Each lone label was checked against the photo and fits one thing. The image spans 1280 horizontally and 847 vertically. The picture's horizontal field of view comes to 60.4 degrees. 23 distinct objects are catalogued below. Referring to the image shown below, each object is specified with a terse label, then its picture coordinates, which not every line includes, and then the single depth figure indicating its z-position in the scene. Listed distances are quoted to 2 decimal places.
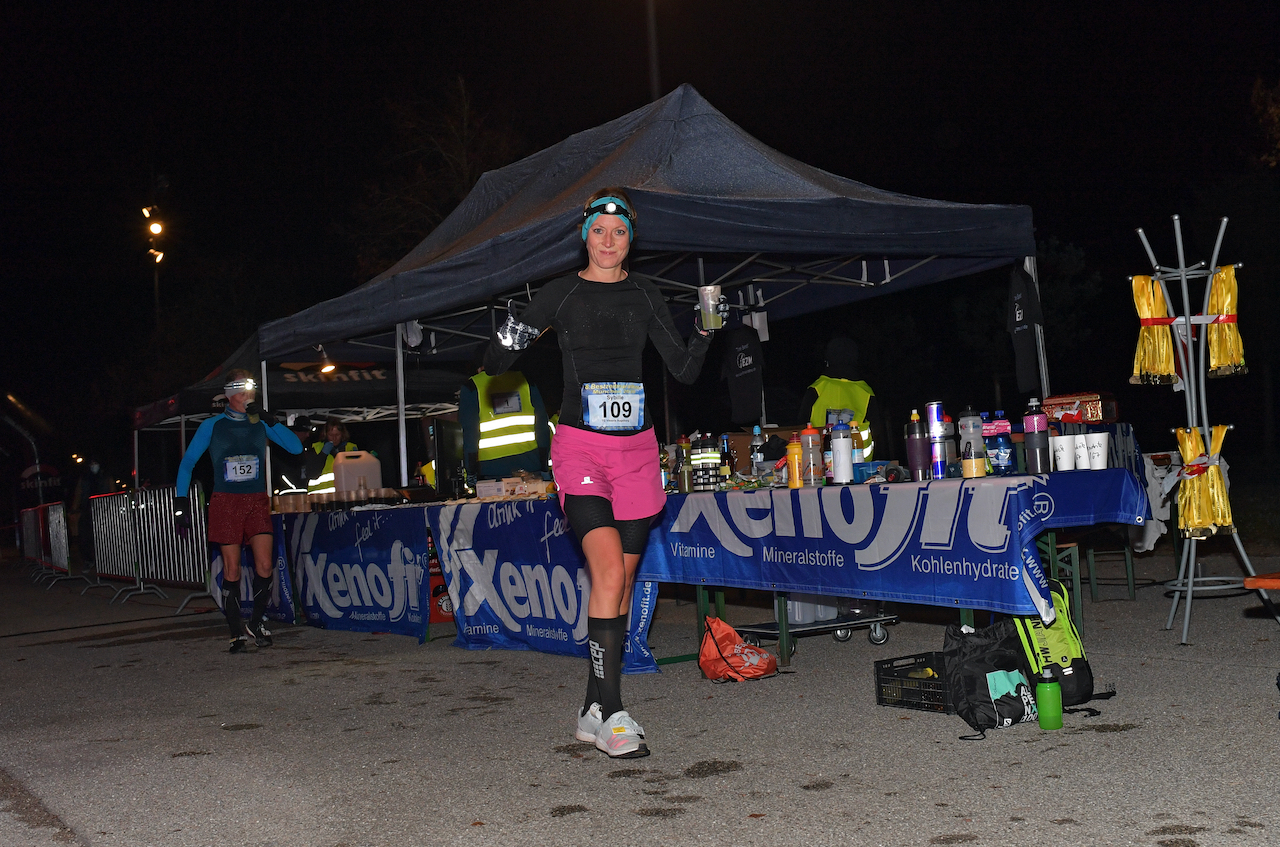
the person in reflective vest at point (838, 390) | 7.71
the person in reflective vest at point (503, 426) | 8.77
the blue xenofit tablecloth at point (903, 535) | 4.41
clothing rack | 6.36
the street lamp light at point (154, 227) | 27.33
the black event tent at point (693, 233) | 7.18
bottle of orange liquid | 5.90
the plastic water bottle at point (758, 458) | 6.73
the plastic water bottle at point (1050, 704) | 4.37
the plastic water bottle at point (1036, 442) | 5.05
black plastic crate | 4.74
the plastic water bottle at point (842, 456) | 5.69
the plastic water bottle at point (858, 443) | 6.01
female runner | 4.44
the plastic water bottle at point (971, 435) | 5.13
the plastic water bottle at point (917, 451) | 5.38
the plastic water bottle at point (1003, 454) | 5.19
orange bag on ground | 5.89
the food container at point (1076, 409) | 5.13
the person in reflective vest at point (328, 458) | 12.76
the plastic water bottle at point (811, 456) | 5.88
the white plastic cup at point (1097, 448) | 4.92
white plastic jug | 9.91
